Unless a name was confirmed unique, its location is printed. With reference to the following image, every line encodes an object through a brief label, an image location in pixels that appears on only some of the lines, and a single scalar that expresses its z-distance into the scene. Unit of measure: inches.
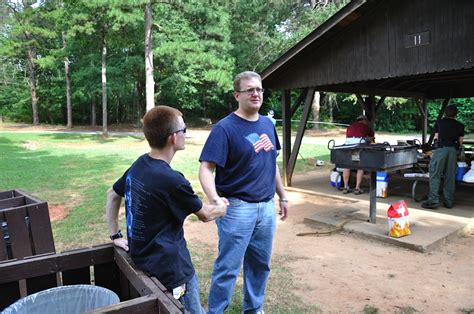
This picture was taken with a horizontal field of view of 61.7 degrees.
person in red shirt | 343.6
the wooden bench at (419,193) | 311.6
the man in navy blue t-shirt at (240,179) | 114.0
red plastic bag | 214.5
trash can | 74.6
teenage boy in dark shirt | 79.0
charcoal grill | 232.4
